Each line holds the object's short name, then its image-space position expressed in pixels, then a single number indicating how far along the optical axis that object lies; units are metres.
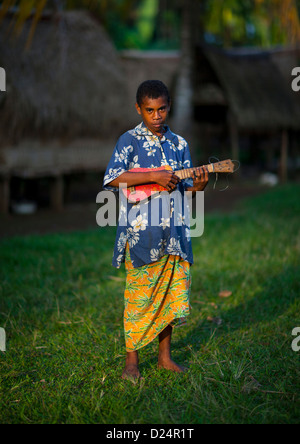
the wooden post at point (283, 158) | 12.95
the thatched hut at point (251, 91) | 12.10
